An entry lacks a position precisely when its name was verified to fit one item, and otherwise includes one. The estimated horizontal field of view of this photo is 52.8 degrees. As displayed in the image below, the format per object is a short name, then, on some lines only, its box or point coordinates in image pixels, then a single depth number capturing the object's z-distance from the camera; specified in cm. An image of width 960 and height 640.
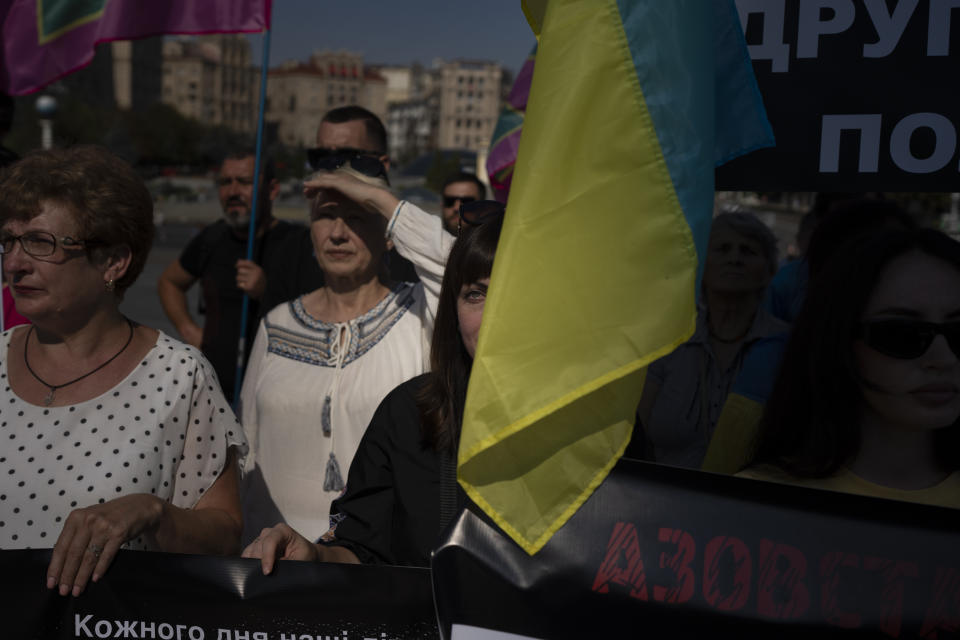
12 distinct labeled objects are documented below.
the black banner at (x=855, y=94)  212
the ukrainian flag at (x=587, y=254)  156
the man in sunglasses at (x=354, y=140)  366
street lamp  1228
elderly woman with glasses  218
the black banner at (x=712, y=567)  162
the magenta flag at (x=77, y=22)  407
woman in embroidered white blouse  295
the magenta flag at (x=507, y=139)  627
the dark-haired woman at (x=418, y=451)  206
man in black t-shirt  411
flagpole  398
